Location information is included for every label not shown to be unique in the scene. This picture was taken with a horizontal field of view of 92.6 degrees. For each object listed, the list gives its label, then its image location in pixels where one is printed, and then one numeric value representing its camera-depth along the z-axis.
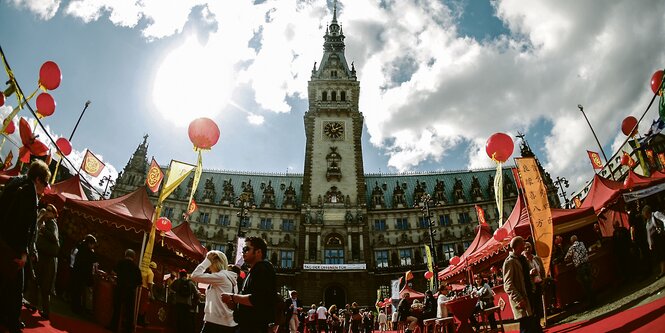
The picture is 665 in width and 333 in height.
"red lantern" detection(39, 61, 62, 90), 10.05
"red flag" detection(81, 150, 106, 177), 21.28
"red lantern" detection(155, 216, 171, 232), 14.66
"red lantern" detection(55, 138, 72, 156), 15.30
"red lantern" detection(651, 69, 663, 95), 10.35
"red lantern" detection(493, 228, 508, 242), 15.83
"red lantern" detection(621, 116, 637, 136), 14.57
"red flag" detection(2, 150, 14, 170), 16.87
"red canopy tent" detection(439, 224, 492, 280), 20.74
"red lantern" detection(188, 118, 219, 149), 9.91
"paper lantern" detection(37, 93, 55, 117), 11.03
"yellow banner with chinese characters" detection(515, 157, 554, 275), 9.98
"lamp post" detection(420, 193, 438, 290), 22.02
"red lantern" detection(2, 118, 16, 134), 11.77
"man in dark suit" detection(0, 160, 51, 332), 4.35
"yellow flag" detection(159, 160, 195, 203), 11.32
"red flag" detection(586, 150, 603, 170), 24.97
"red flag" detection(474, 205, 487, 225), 27.90
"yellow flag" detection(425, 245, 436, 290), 29.06
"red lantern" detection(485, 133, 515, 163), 10.68
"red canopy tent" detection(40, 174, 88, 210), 12.30
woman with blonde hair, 4.87
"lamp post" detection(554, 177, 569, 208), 38.17
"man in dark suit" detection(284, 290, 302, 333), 12.29
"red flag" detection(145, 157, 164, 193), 15.68
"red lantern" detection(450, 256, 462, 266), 24.32
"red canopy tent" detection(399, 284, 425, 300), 26.86
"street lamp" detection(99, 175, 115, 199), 37.49
